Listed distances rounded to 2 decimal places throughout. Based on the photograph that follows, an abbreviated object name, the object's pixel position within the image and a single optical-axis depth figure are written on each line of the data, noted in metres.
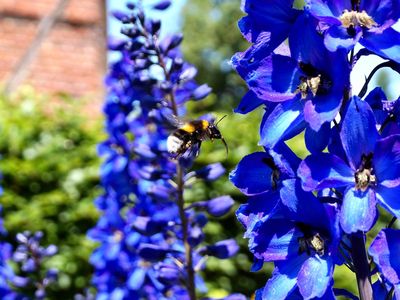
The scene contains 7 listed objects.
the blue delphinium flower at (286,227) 0.36
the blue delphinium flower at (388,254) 0.35
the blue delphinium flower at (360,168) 0.35
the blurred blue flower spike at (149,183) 0.70
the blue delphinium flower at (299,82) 0.36
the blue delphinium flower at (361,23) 0.36
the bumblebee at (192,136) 0.57
